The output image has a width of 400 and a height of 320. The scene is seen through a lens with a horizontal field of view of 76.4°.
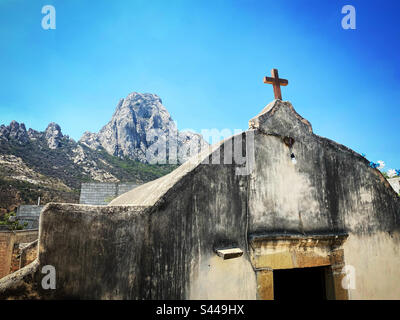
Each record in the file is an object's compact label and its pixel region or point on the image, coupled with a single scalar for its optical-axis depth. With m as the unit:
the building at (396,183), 9.86
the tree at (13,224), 16.57
